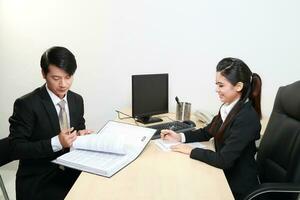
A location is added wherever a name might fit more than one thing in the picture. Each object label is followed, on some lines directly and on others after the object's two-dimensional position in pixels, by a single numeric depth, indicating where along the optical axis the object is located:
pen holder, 2.24
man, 1.38
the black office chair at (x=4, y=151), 1.54
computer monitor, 2.08
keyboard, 1.91
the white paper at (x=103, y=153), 1.25
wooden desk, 1.07
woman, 1.37
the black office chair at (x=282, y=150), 1.29
